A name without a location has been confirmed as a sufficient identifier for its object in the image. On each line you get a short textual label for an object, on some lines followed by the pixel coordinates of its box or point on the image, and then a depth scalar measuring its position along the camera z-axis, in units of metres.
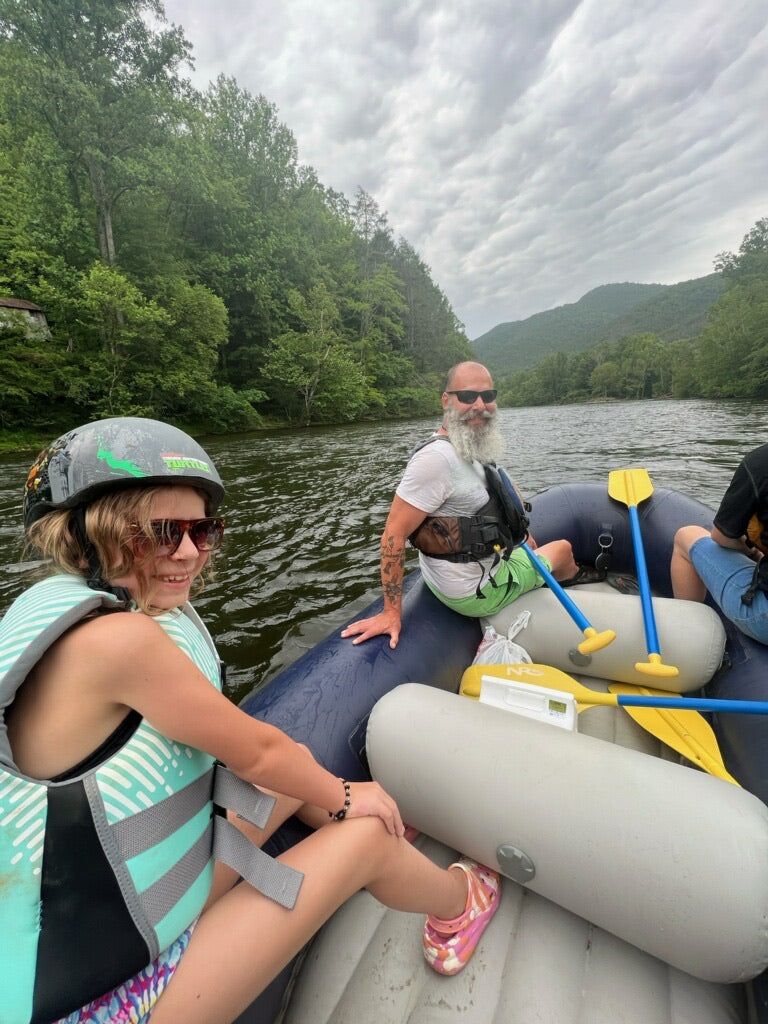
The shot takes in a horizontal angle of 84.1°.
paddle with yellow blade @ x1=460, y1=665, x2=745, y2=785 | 1.70
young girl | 0.77
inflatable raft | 1.14
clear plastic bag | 2.38
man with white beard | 2.38
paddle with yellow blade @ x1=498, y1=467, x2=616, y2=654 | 2.09
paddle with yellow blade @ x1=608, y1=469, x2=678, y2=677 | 1.93
